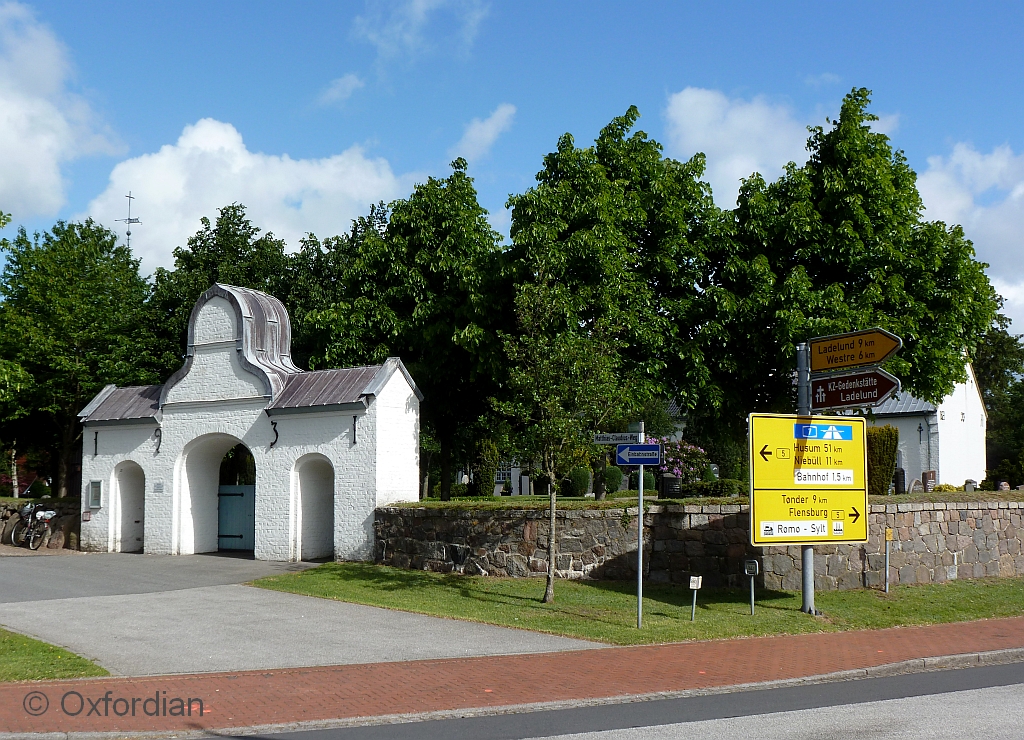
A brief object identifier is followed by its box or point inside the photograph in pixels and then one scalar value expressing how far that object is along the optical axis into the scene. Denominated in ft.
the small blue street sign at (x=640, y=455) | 45.96
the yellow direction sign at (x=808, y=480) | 48.91
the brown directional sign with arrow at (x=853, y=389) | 46.39
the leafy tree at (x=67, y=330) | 97.86
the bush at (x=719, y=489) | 71.82
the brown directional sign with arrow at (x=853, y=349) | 47.19
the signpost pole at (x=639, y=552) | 45.55
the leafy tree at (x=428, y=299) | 80.12
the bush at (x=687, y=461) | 137.90
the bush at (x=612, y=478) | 171.93
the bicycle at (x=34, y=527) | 85.51
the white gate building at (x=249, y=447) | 70.23
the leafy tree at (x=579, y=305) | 52.44
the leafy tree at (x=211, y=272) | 100.68
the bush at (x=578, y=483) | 167.94
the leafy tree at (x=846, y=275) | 73.41
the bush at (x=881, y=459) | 81.66
